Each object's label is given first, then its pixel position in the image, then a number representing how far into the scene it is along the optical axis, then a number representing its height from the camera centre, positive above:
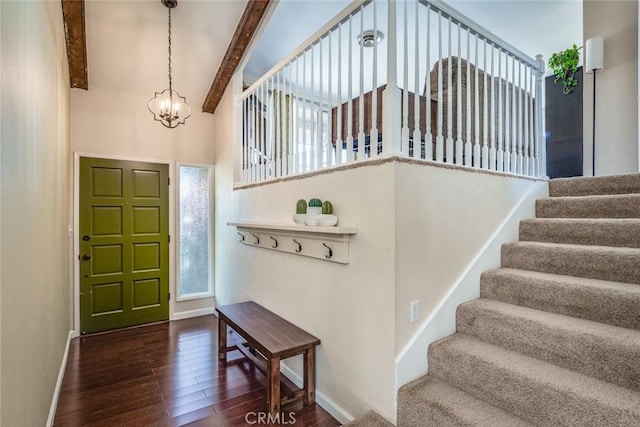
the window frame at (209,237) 4.28 -0.35
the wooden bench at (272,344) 2.14 -0.89
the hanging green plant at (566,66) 3.79 +1.74
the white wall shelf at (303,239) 2.05 -0.19
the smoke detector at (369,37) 3.57 +1.97
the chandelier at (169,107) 3.15 +1.04
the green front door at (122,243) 3.73 -0.35
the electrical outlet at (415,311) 1.86 -0.55
